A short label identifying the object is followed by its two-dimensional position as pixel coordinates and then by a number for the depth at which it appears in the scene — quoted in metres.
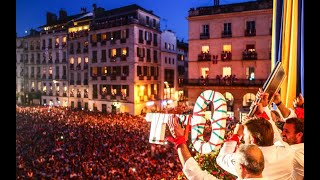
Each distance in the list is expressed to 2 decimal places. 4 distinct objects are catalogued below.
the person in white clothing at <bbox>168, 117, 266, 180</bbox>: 2.69
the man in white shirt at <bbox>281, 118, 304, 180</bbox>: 3.39
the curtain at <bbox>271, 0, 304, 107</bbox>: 5.25
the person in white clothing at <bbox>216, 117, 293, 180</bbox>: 3.22
